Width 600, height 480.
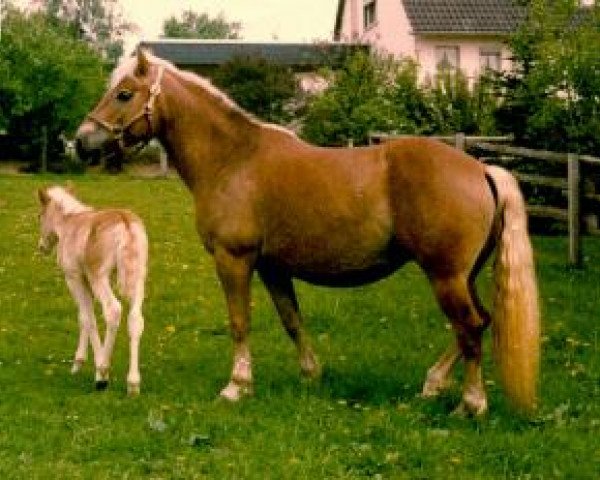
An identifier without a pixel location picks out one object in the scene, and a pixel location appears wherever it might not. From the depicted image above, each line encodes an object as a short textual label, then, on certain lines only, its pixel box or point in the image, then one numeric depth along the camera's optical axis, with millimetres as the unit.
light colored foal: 9000
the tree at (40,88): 40000
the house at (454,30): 46219
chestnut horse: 7957
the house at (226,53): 50906
